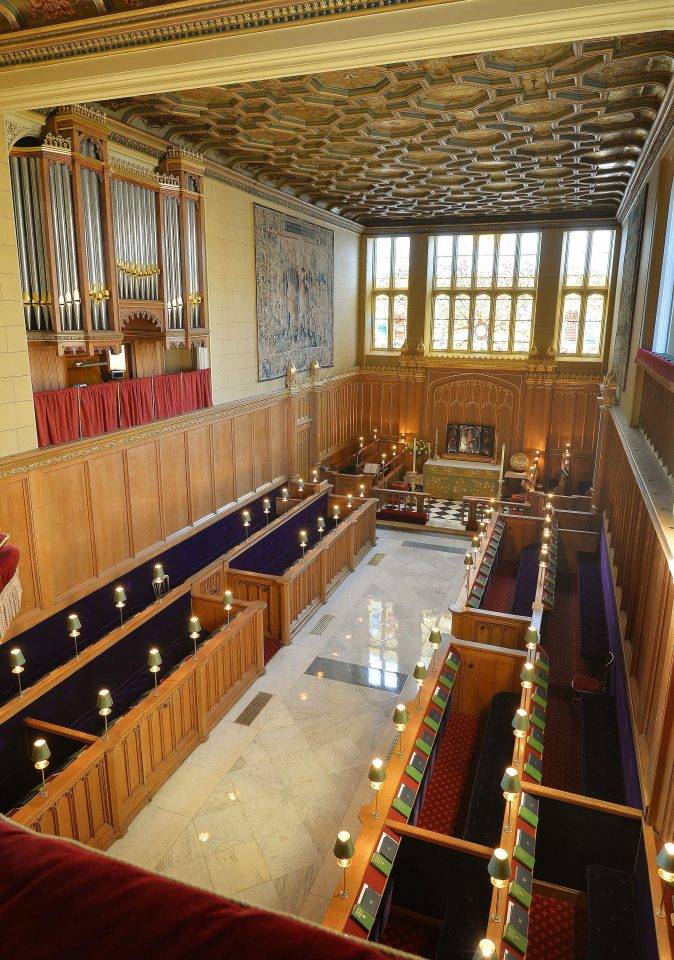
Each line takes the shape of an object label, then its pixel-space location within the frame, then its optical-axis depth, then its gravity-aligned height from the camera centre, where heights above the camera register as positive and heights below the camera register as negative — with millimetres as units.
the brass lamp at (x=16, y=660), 6258 -3234
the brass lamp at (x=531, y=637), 7188 -3393
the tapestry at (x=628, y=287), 12117 +787
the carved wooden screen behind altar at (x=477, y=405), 19297 -2348
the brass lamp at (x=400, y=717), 5488 -3262
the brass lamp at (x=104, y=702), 5992 -3467
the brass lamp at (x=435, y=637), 6900 -3265
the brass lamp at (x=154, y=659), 6609 -3377
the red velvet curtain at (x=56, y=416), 8078 -1186
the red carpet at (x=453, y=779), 5988 -4504
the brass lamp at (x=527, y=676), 6359 -3388
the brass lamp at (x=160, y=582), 9500 -3920
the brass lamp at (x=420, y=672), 6355 -3354
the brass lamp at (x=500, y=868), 4102 -3372
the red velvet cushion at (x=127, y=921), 1300 -1231
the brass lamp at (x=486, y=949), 3529 -3348
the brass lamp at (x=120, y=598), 8547 -3612
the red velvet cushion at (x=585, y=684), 7648 -4161
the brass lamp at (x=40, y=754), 5125 -3368
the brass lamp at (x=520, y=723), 5656 -3409
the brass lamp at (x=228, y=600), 8609 -3645
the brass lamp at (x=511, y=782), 4852 -3361
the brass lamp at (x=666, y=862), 3559 -2895
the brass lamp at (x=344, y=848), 4086 -3243
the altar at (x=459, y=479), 17859 -4198
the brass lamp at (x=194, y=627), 7328 -3375
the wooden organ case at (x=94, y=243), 7414 +994
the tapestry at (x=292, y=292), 13562 +722
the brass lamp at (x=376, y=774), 4969 -3382
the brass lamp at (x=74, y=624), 7223 -3317
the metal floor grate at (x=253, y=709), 7996 -4781
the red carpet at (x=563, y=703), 6785 -4588
